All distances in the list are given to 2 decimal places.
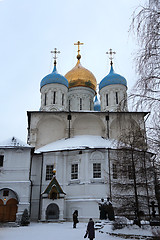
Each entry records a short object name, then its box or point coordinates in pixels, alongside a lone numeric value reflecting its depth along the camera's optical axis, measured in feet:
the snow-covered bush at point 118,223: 38.58
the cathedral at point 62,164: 60.95
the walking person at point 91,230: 29.63
